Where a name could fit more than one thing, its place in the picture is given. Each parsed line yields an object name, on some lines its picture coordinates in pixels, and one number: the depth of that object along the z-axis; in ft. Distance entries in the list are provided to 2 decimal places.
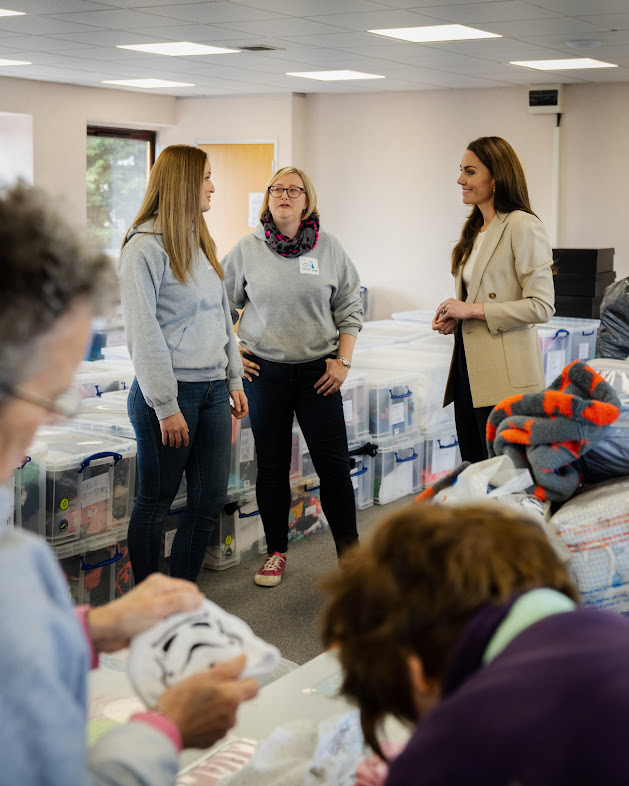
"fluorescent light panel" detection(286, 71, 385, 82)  23.40
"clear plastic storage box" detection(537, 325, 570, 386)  17.06
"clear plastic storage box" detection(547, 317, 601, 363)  18.33
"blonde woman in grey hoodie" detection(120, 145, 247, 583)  8.45
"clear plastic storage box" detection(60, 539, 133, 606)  9.79
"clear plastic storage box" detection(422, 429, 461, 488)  15.34
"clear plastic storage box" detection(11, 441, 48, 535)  9.30
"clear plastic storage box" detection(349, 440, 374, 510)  13.93
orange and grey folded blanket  6.42
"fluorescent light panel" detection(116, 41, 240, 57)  19.74
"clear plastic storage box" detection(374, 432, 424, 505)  14.52
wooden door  28.53
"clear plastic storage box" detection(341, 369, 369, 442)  13.43
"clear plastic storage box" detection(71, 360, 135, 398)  12.57
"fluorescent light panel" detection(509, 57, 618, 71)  20.22
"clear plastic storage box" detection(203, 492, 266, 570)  11.76
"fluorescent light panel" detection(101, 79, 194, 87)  25.71
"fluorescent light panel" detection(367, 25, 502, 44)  17.03
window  28.66
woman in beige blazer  9.96
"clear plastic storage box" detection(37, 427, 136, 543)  9.45
